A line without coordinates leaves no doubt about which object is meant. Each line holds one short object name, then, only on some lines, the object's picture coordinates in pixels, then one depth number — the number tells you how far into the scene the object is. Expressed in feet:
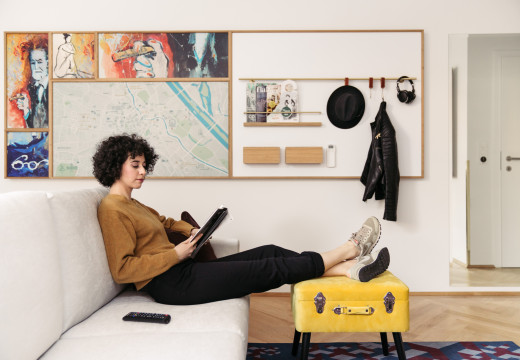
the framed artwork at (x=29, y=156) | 10.57
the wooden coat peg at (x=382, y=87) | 10.36
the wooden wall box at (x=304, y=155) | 10.37
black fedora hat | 10.42
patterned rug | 6.98
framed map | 10.50
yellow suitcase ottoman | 6.05
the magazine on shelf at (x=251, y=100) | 10.50
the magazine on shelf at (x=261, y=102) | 10.48
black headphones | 10.33
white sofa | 3.97
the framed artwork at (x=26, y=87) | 10.57
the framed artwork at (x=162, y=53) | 10.49
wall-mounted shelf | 10.41
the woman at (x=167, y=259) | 5.94
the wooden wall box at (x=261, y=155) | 10.36
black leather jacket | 10.00
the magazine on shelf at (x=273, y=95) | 10.48
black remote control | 5.05
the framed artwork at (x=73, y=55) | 10.50
